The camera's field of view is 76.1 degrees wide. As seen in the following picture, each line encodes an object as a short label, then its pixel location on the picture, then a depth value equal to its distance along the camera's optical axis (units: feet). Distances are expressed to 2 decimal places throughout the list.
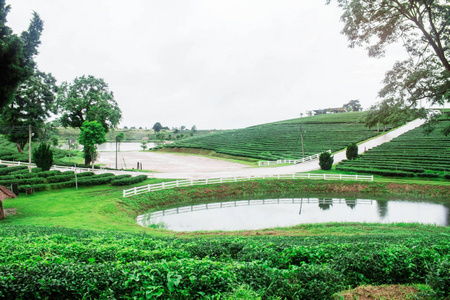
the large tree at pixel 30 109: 131.03
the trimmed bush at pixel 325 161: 119.65
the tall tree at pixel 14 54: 40.09
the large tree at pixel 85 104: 137.49
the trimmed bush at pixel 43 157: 99.30
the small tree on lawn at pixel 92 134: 115.24
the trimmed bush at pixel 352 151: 132.26
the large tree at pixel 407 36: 42.57
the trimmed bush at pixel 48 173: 90.94
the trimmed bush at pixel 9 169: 98.02
